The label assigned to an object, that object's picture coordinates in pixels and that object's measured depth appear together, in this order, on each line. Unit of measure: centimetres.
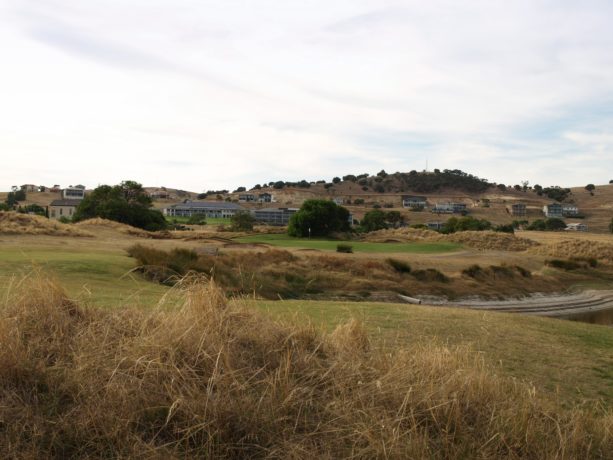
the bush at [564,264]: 4769
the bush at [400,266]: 3672
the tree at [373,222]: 9444
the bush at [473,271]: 3847
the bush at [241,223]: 8107
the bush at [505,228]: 8887
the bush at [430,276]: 3584
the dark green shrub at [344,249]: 4635
